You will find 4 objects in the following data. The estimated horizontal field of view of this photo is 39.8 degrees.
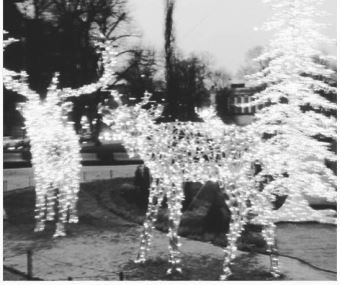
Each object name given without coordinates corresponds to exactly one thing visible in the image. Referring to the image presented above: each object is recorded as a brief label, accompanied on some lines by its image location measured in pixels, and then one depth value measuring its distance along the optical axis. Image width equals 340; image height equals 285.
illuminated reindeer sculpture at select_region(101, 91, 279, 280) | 6.33
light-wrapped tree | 9.70
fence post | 6.17
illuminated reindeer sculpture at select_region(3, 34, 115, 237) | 8.19
